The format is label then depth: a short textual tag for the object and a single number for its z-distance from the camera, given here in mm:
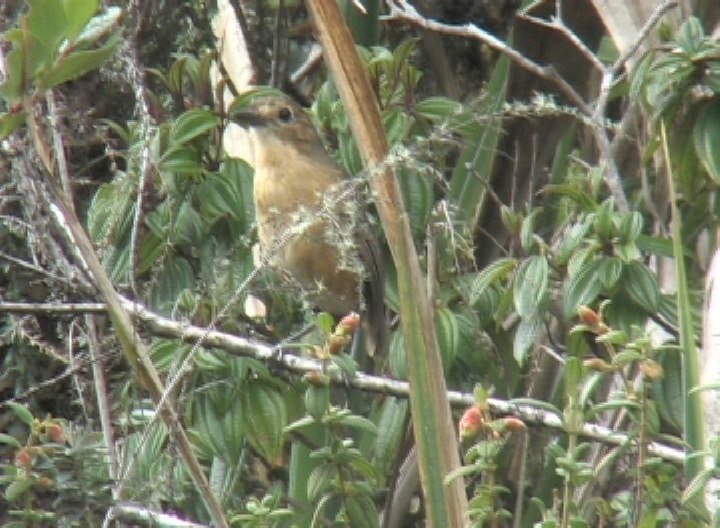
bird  7328
